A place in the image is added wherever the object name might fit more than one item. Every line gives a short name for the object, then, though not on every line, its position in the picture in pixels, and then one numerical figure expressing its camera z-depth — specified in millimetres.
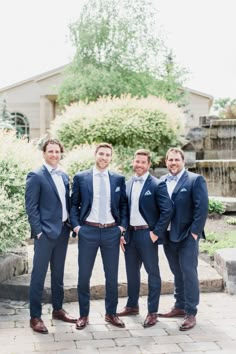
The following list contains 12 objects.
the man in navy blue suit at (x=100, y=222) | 4676
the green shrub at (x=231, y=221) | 9141
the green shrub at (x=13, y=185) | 5473
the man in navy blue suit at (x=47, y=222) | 4590
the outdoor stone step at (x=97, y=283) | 5578
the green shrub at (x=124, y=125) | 11891
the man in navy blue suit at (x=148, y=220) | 4750
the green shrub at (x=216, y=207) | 9711
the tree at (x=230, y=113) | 19938
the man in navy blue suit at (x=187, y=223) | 4707
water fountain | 12570
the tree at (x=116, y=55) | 22866
